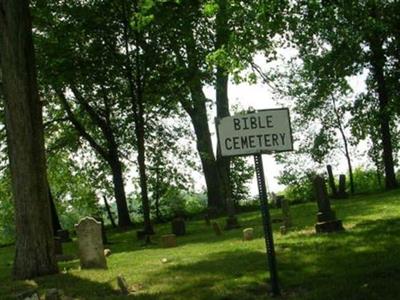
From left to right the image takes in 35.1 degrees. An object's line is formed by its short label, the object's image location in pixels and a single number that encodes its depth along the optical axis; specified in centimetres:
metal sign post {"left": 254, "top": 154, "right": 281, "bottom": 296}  828
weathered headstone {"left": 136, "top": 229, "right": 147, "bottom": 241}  2431
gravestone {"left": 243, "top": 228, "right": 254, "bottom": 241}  1656
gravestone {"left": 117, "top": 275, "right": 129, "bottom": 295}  1009
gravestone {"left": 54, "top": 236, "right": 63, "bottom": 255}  1909
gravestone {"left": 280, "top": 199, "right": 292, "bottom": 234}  1855
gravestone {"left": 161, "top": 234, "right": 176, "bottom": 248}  1815
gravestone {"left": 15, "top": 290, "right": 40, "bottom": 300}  821
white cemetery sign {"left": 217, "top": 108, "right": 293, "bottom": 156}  811
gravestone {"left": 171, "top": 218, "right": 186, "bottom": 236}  2280
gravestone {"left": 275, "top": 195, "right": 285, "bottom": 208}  3024
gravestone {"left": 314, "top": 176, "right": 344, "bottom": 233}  1518
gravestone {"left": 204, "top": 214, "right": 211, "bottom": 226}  2685
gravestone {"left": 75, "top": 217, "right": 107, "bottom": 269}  1390
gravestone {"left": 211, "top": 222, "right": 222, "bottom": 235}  2030
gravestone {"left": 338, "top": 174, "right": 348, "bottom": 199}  3095
